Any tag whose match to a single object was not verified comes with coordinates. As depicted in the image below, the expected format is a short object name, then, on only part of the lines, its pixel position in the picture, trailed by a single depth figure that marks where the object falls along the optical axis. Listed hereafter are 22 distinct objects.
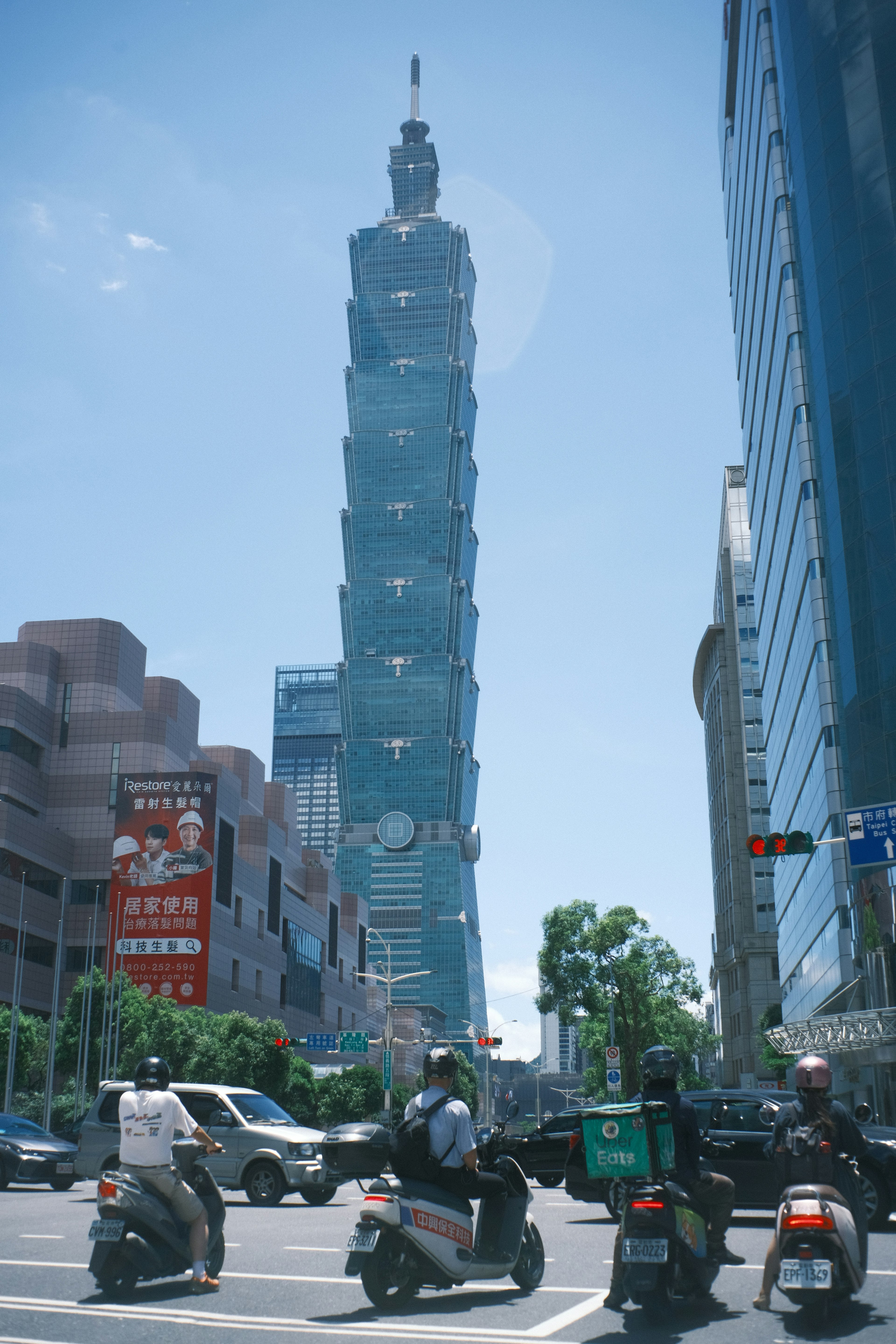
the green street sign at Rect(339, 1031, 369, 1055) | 70.19
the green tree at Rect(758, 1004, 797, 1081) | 68.00
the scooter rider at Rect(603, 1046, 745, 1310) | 8.87
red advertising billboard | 82.94
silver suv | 19.86
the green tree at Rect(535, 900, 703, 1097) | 62.50
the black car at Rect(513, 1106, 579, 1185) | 23.53
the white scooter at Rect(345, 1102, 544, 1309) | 8.55
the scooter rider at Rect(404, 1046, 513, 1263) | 8.86
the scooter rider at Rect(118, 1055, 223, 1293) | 9.13
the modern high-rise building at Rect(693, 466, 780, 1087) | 98.94
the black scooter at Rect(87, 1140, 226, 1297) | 8.94
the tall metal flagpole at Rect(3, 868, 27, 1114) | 52.06
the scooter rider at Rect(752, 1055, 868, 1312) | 8.32
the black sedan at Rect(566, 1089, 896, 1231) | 14.28
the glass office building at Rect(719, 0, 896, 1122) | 47.72
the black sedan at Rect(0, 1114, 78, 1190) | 22.08
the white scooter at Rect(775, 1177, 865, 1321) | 7.69
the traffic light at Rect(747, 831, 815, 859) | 22.16
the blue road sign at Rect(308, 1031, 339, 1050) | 73.44
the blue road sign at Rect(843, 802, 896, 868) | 28.03
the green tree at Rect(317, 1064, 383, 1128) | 85.56
